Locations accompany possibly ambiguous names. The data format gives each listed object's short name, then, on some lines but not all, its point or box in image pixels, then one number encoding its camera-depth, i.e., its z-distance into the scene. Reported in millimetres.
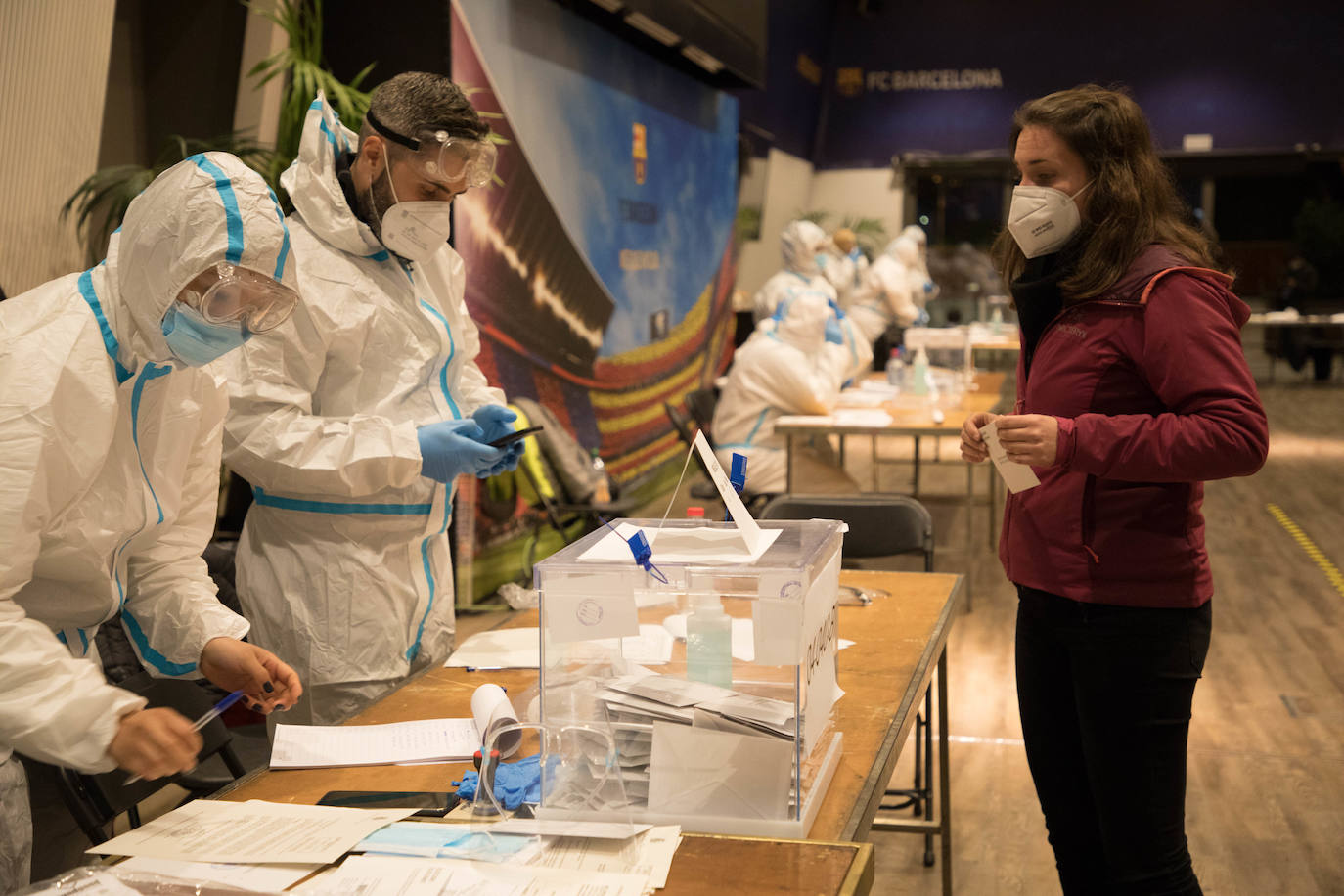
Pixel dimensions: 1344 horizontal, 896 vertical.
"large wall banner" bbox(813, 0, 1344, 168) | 14188
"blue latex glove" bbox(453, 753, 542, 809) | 1516
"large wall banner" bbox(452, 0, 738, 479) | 5199
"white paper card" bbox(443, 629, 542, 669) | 2145
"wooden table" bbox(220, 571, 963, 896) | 1321
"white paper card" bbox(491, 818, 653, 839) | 1375
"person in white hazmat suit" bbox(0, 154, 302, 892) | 1312
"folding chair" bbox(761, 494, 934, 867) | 3156
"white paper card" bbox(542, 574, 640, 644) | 1397
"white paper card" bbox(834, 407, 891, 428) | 5246
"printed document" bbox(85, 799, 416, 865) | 1368
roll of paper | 1675
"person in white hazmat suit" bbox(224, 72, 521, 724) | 2129
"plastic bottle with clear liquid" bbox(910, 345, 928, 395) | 6246
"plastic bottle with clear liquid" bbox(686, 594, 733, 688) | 1453
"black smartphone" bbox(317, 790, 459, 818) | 1517
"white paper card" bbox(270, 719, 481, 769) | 1706
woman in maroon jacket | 1695
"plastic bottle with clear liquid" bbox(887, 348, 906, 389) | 6664
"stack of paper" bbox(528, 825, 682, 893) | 1327
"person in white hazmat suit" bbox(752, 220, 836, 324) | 9961
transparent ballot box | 1389
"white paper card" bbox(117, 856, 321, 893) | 1297
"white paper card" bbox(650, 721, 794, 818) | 1408
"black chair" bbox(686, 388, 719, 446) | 6430
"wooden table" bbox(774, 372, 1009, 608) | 5141
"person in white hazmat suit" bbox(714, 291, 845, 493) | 5324
